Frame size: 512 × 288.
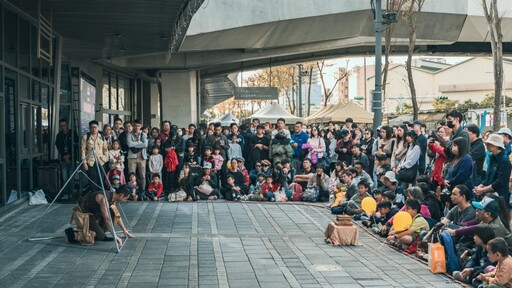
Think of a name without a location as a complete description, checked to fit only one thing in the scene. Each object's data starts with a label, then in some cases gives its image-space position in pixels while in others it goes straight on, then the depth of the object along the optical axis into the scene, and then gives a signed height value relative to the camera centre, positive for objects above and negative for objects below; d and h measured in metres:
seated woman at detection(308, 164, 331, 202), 16.53 -1.15
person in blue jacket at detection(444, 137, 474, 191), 9.95 -0.47
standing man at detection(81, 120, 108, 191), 14.62 -0.30
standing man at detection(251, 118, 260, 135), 18.99 +0.31
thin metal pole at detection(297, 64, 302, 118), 46.42 +3.22
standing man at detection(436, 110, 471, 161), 10.65 +0.10
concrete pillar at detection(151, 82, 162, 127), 36.53 +1.87
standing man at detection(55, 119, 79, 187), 16.05 -0.24
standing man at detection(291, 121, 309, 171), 17.99 -0.17
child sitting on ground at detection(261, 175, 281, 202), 16.55 -1.29
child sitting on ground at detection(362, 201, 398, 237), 11.94 -1.46
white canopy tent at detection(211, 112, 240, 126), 39.26 +1.01
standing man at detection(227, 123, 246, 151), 18.33 +0.04
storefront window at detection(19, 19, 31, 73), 14.93 +2.05
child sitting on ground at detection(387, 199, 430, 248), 10.20 -1.36
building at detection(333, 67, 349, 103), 106.19 +7.49
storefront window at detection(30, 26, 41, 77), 15.63 +2.02
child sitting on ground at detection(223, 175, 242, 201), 16.62 -1.35
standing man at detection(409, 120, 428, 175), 12.97 -0.26
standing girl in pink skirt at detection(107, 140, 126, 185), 15.83 -0.55
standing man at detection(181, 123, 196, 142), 18.39 +0.12
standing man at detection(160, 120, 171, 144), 17.48 +0.14
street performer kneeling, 10.34 -1.22
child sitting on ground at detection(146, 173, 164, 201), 16.41 -1.26
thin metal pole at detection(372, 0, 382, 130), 16.90 +1.84
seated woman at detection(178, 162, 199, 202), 16.42 -1.14
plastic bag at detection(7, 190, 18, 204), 14.10 -1.26
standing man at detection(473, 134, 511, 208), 9.47 -0.49
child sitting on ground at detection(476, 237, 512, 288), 7.29 -1.39
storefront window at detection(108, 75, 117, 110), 29.91 +2.01
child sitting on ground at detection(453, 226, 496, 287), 7.96 -1.52
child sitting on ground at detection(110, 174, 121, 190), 15.62 -1.03
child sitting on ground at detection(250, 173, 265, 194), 16.81 -1.20
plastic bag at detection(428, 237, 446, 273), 8.69 -1.58
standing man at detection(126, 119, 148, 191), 16.28 -0.35
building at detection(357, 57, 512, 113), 67.94 +5.88
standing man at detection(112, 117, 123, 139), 17.03 +0.24
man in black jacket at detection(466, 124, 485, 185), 10.38 -0.17
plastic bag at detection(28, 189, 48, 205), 14.97 -1.36
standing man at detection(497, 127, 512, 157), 11.39 -0.02
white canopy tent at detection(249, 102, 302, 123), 34.00 +1.14
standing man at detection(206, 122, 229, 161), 17.59 -0.13
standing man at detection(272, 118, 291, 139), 17.58 +0.21
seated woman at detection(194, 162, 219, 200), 16.64 -1.25
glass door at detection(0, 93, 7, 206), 13.34 -0.46
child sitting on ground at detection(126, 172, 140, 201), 16.00 -1.12
